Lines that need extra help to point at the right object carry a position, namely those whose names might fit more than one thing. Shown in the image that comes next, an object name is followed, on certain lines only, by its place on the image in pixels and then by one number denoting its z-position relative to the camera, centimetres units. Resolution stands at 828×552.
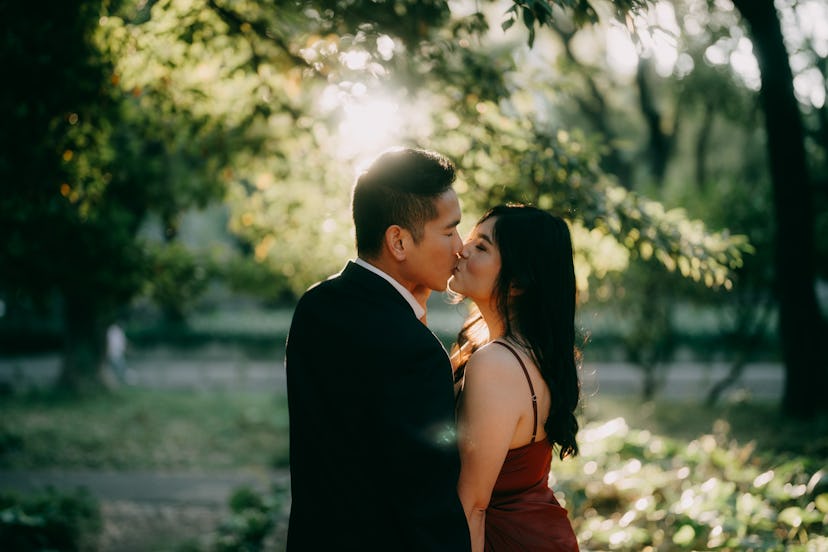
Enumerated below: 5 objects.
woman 265
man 210
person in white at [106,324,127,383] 1812
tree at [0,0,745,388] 467
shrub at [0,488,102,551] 554
